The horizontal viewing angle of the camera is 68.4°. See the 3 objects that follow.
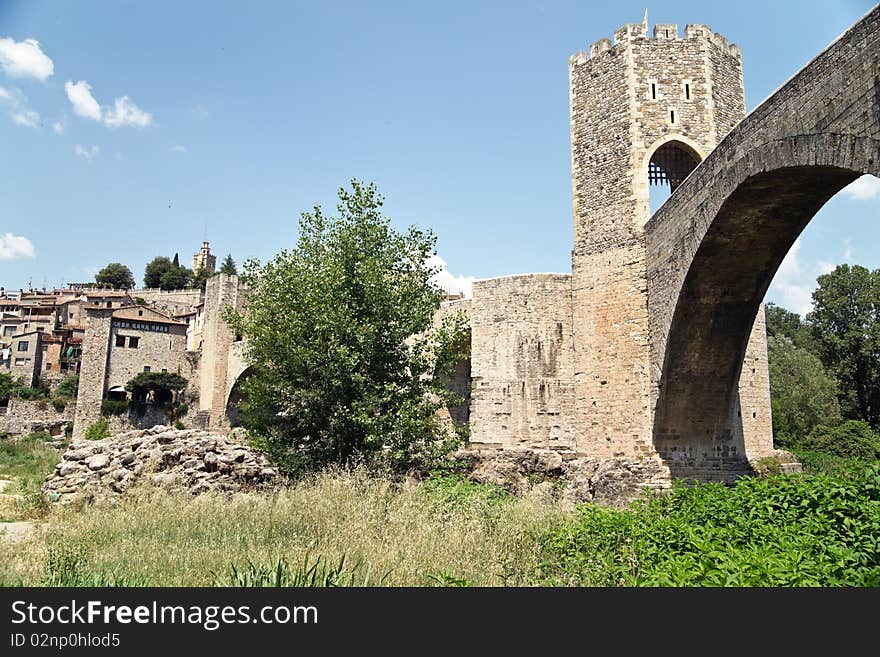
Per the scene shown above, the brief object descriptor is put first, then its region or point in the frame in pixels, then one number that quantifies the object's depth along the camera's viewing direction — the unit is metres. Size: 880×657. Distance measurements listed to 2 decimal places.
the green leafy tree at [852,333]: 34.66
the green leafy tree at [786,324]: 50.20
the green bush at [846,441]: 26.50
